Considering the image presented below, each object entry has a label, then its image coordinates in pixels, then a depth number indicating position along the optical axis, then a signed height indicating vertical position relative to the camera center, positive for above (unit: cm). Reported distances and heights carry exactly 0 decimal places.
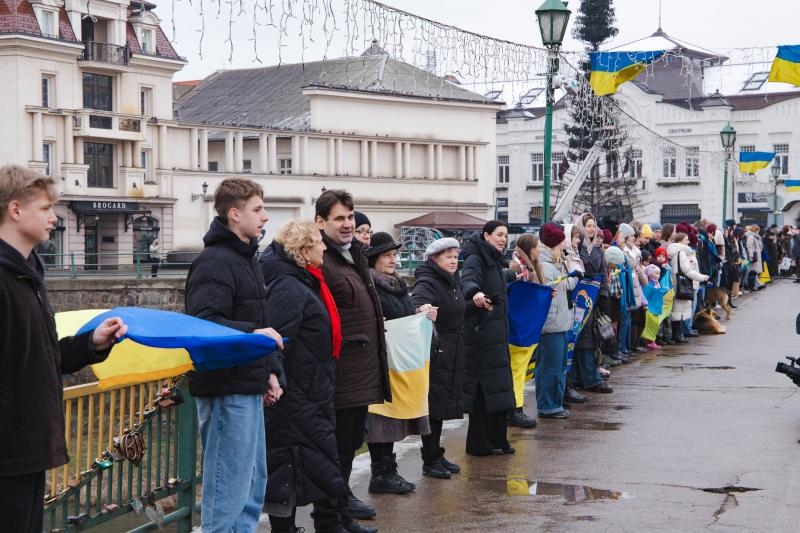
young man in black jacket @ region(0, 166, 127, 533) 443 -61
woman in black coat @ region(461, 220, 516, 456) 1006 -120
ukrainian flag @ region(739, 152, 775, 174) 4766 +134
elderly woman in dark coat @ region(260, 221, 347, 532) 707 -110
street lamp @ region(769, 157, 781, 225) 5078 -11
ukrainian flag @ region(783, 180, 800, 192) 5816 +49
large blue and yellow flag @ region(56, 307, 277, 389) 559 -72
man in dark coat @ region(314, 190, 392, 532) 776 -82
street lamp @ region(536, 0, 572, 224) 1562 +208
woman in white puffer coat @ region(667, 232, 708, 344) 1973 -120
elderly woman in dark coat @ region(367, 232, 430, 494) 882 -164
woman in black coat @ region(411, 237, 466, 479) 938 -112
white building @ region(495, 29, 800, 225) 7519 +367
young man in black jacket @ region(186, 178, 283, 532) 627 -91
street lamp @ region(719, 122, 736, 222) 3940 +187
